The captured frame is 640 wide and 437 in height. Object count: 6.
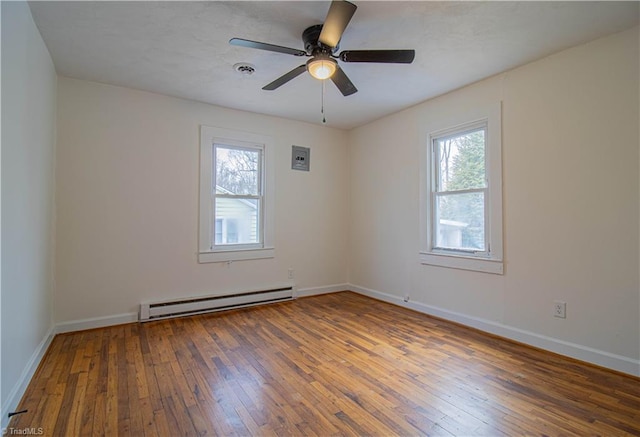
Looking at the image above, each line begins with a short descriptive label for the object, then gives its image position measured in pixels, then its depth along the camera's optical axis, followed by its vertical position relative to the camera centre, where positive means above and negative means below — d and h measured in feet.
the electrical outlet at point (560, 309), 9.02 -2.34
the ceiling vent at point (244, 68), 9.91 +4.89
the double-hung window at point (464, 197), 10.64 +1.04
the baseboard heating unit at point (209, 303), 11.92 -3.21
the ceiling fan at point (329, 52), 6.64 +4.00
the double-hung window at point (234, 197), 13.23 +1.20
